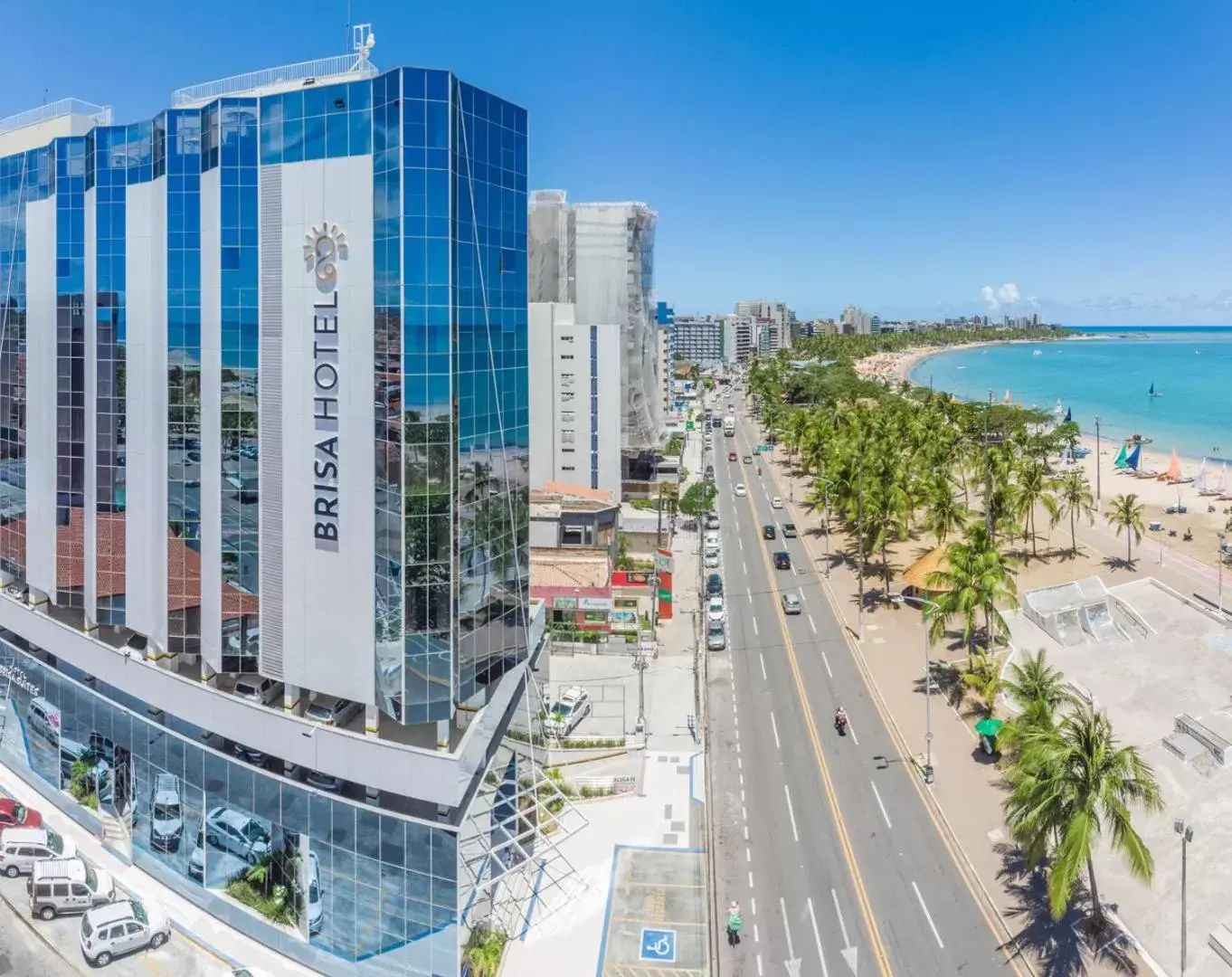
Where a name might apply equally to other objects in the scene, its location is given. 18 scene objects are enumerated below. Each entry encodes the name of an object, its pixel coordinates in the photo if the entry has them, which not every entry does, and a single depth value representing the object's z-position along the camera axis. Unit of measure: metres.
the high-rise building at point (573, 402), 85.06
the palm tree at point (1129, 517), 77.38
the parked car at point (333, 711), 33.50
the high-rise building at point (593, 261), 89.19
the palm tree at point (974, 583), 52.88
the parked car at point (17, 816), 40.38
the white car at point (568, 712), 48.78
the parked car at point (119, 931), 32.34
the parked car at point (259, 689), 35.16
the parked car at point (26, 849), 37.50
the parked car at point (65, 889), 34.84
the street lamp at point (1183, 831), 28.17
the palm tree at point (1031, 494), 78.00
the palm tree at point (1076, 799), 29.28
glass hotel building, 30.05
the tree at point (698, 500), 91.19
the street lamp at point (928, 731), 44.28
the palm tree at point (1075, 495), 79.56
